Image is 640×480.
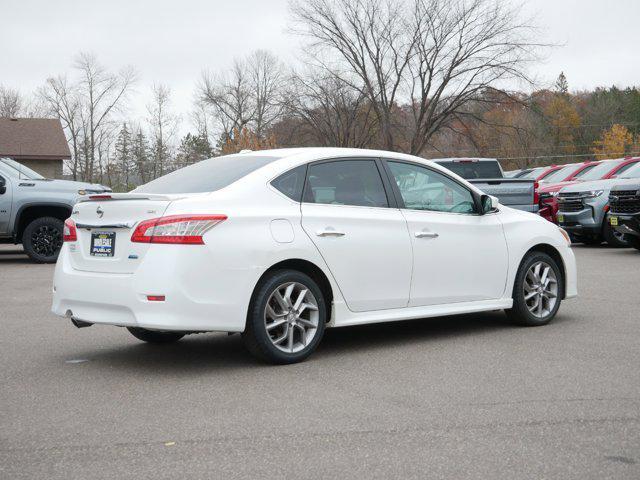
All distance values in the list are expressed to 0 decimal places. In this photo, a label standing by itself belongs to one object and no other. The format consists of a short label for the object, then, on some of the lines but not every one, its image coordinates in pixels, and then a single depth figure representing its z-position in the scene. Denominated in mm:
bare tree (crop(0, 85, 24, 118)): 71188
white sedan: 5781
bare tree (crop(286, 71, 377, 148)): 44219
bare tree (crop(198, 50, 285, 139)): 71500
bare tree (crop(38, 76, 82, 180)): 61188
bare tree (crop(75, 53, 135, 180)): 60562
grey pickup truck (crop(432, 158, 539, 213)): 17125
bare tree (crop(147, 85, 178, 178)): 62438
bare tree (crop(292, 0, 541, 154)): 38906
